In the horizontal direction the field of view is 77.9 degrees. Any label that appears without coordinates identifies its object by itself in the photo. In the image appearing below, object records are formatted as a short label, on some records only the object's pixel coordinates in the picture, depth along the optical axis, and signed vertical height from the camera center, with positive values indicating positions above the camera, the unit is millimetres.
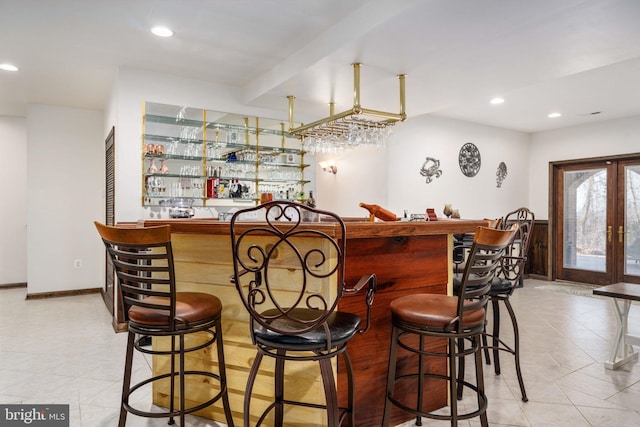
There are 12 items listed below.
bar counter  1921 -423
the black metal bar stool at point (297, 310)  1474 -422
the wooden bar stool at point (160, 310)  1723 -460
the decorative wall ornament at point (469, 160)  6414 +875
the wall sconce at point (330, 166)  6530 +760
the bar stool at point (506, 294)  2500 -542
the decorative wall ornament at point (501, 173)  6914 +697
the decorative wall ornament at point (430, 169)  6008 +668
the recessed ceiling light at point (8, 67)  3956 +1454
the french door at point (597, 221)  6113 -120
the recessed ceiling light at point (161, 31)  3100 +1434
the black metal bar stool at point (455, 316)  1649 -451
